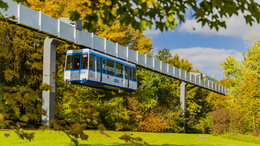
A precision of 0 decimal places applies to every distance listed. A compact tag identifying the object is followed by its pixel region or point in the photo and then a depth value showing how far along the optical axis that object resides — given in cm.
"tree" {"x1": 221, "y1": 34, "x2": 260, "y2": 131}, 2880
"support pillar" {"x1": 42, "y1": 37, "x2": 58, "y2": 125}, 2070
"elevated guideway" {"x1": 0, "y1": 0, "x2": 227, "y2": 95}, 1797
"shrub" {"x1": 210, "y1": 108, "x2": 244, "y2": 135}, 2986
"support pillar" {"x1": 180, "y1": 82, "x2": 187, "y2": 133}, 3653
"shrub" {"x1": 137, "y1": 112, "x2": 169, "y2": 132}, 3044
